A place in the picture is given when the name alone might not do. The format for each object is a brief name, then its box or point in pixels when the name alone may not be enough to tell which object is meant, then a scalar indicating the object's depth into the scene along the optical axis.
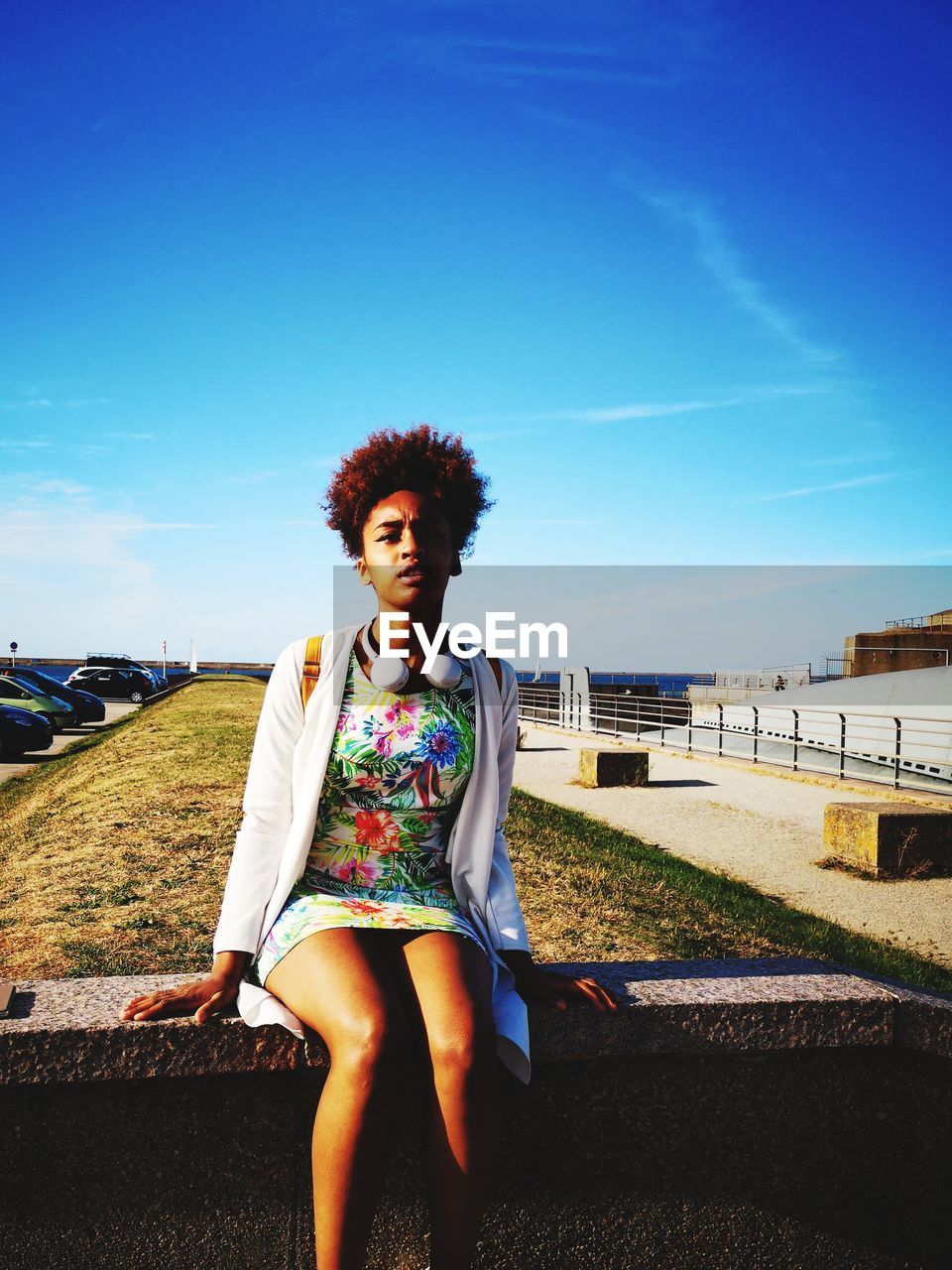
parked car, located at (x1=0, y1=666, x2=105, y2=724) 27.38
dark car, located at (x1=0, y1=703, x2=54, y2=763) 19.48
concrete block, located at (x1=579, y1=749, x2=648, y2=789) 14.48
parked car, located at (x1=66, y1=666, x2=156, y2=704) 41.94
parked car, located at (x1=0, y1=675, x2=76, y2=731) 24.64
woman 1.95
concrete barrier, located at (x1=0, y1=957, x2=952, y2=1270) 2.21
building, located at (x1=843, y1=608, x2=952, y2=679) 40.44
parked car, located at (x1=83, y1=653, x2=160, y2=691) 44.72
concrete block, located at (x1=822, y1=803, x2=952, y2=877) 8.62
